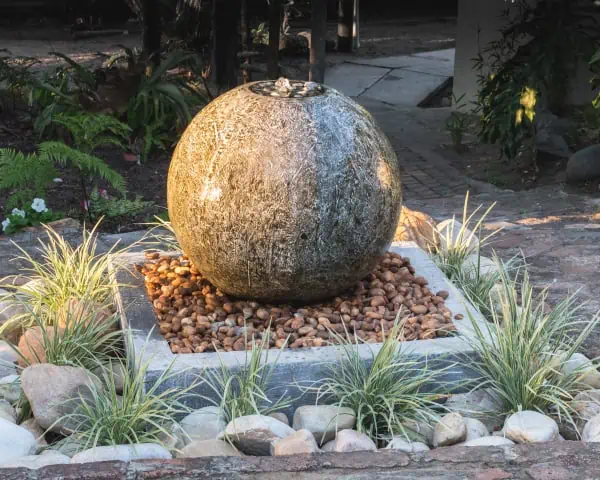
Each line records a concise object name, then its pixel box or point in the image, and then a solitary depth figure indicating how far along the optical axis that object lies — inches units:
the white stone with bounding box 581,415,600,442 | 148.4
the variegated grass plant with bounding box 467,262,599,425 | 159.2
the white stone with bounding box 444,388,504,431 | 159.0
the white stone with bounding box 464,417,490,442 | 153.1
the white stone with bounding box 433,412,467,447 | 149.1
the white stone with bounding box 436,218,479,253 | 216.5
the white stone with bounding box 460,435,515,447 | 145.1
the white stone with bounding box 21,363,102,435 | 152.3
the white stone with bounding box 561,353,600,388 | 165.2
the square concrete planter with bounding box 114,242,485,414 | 159.9
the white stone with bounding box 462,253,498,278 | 209.3
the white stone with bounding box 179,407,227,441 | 151.5
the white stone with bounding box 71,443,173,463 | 136.2
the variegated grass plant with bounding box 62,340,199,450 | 144.8
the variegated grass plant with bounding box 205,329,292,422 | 154.3
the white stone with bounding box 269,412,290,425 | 157.8
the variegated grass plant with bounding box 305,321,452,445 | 153.7
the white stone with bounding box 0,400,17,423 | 155.6
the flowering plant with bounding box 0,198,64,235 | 264.7
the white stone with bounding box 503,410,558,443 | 148.2
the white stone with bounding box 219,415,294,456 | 145.9
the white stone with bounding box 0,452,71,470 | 135.2
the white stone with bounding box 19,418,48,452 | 150.8
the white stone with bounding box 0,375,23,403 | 163.3
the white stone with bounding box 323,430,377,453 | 144.8
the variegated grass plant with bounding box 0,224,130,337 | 182.2
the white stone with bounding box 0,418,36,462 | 140.4
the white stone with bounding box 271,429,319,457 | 140.7
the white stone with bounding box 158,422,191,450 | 144.9
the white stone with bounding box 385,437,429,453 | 146.3
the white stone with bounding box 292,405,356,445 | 151.8
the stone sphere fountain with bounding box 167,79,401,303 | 170.1
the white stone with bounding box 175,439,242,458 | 141.0
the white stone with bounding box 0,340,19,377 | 172.7
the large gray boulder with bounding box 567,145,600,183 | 354.9
